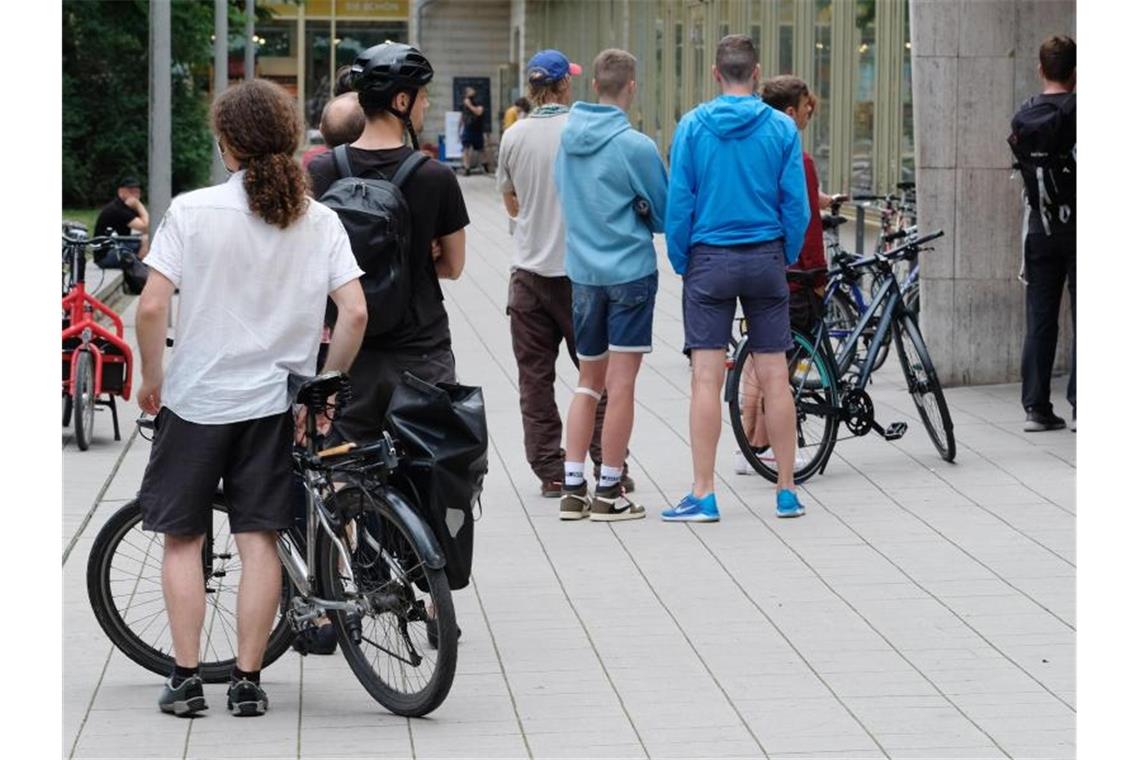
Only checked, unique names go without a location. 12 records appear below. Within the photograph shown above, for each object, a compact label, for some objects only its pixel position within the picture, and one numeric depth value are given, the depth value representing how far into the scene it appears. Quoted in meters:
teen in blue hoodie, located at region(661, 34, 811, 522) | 14.09
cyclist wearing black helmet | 11.17
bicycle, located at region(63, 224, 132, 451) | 18.21
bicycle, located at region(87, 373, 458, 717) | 9.64
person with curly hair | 9.47
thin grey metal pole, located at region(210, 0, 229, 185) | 51.81
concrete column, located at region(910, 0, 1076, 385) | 20.66
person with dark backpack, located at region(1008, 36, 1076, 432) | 17.84
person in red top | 15.97
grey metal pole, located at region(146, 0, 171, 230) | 36.36
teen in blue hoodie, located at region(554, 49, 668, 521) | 14.52
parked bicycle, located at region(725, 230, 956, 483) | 16.01
